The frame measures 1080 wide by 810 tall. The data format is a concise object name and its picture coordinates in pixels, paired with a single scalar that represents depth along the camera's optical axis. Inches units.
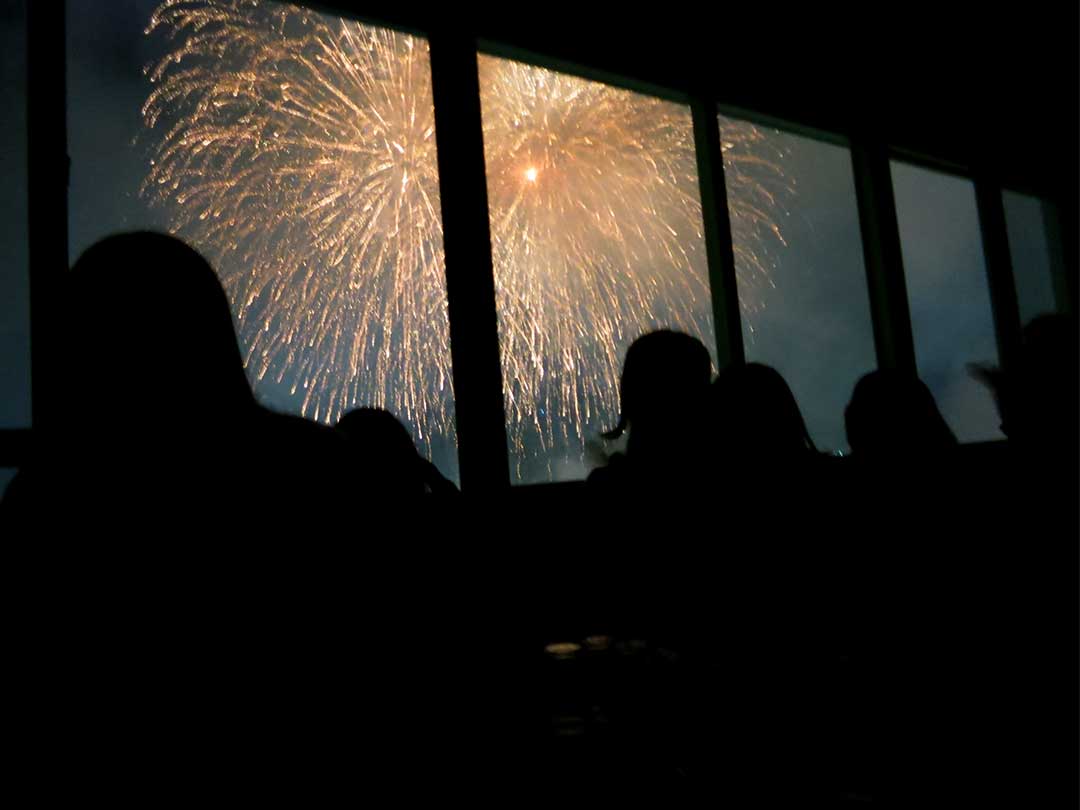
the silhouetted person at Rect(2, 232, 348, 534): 28.4
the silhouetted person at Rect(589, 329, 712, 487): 66.4
